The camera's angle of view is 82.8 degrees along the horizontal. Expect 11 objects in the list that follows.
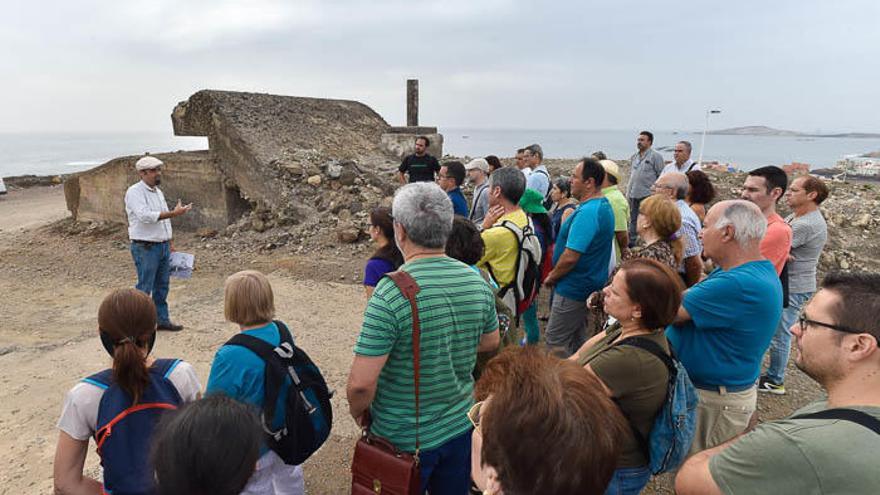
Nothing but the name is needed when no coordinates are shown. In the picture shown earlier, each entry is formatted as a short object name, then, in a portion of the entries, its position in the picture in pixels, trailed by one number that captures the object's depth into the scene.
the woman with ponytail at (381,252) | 3.25
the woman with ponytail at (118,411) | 1.85
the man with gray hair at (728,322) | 2.41
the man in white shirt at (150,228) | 5.70
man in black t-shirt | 8.32
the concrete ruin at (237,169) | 10.58
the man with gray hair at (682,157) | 7.25
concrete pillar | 13.29
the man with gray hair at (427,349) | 2.07
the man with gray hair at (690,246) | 3.78
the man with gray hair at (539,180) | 6.92
